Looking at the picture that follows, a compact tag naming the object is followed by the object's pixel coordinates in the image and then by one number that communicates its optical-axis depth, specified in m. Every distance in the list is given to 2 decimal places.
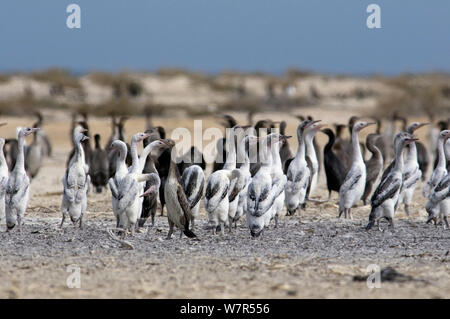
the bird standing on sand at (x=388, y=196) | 13.55
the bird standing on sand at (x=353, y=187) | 15.00
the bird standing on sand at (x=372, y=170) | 16.78
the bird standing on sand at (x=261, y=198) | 12.62
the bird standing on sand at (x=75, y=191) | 13.62
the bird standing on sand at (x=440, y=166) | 14.77
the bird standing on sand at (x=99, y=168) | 19.80
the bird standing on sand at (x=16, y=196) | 13.25
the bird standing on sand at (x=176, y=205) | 12.62
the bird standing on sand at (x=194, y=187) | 13.39
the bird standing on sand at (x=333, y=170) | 17.44
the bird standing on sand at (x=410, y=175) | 15.24
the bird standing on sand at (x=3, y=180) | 13.59
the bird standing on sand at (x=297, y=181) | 15.16
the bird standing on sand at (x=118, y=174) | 12.73
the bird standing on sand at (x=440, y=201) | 13.77
